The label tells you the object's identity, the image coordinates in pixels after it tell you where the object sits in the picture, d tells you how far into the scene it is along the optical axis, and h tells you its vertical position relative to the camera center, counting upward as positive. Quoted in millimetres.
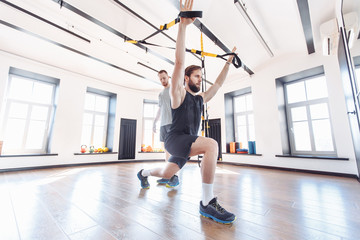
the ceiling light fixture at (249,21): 2534 +2217
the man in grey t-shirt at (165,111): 2112 +412
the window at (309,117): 3725 +637
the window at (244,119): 5168 +760
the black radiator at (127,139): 5863 +77
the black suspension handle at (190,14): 986 +804
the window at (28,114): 4131 +737
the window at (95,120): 5535 +756
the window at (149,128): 6641 +576
